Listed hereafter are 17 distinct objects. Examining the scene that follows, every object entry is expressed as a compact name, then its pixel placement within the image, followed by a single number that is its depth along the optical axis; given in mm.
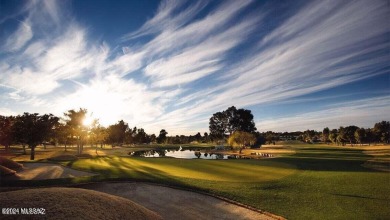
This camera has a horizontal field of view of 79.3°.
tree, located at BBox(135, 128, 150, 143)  158975
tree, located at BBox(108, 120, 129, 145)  134875
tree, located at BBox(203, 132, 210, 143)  186300
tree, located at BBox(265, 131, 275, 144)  139125
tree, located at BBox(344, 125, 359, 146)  112250
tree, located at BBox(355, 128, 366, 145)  106100
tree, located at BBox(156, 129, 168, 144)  182000
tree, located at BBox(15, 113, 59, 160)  45281
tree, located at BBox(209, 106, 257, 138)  116438
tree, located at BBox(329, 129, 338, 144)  127806
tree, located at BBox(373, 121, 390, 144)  104938
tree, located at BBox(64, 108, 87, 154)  62700
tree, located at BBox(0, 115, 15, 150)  57844
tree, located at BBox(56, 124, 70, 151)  65612
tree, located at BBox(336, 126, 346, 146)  113438
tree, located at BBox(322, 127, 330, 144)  158562
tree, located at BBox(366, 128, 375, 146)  108500
